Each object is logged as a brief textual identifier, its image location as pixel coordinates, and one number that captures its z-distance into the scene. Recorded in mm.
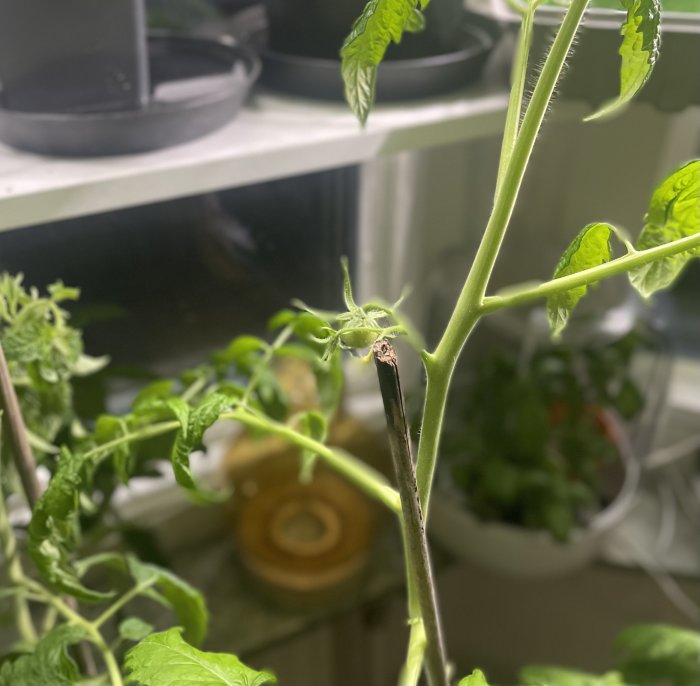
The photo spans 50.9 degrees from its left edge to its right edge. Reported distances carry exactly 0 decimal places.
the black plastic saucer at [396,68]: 640
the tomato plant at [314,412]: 326
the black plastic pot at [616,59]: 573
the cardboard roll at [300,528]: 894
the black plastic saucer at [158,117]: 532
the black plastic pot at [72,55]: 531
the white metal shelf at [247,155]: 519
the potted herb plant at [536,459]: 832
